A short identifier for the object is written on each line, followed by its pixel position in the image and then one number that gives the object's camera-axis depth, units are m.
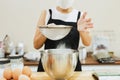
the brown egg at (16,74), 1.26
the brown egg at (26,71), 1.30
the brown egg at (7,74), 1.28
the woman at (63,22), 1.72
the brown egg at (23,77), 1.18
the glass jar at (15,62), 1.61
